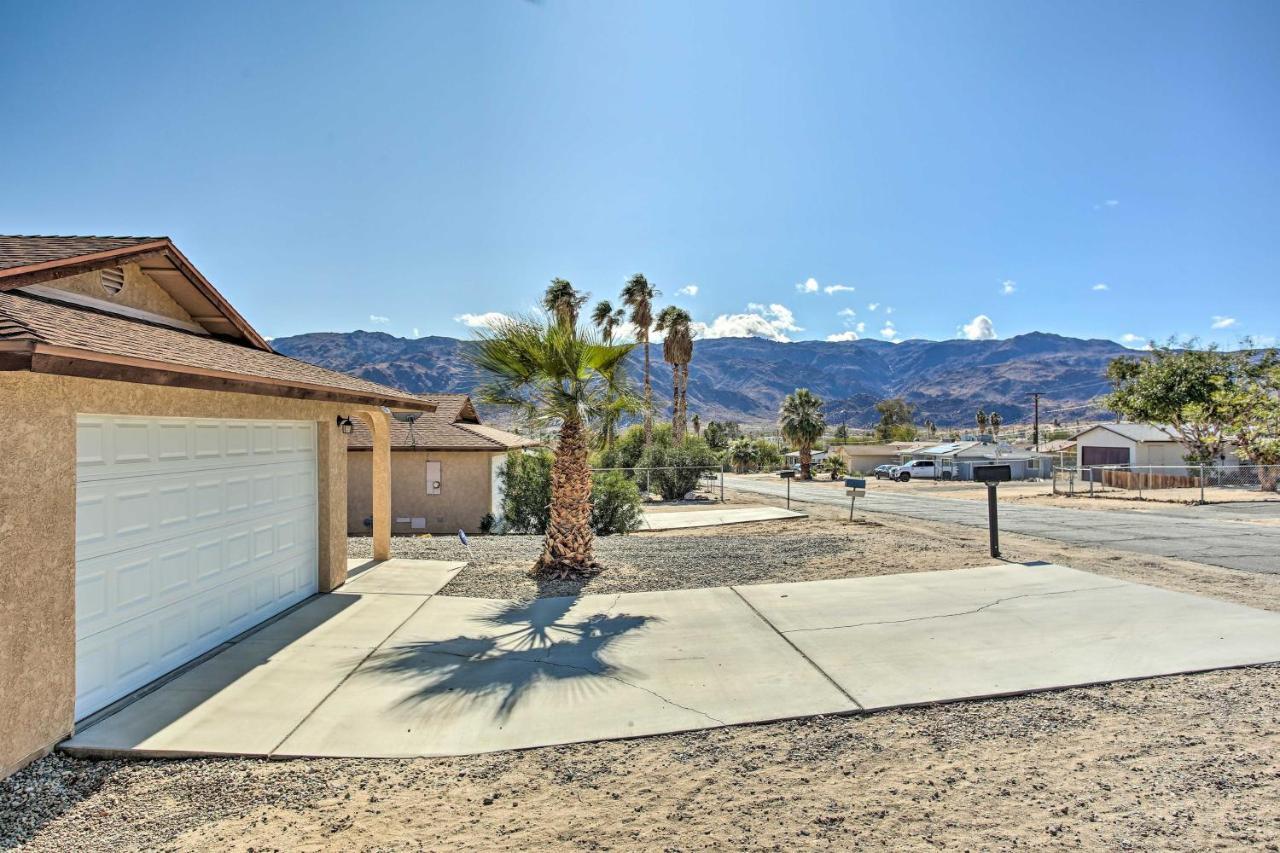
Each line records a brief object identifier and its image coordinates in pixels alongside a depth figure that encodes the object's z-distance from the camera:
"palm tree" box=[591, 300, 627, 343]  47.12
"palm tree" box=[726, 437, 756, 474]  66.81
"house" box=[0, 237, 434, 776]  4.10
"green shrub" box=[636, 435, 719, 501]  30.41
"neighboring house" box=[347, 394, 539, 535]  18.88
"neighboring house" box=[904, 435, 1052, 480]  53.78
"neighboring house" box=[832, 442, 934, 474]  64.94
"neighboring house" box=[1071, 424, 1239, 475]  42.66
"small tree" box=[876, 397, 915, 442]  101.06
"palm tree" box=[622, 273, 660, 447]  47.38
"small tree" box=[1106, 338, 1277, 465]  31.59
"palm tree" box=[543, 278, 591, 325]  40.75
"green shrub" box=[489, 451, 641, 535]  15.49
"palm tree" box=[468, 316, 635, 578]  9.04
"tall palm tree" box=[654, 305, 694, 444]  47.75
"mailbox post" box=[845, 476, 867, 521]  14.76
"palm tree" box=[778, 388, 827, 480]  55.16
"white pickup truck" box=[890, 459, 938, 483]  54.44
